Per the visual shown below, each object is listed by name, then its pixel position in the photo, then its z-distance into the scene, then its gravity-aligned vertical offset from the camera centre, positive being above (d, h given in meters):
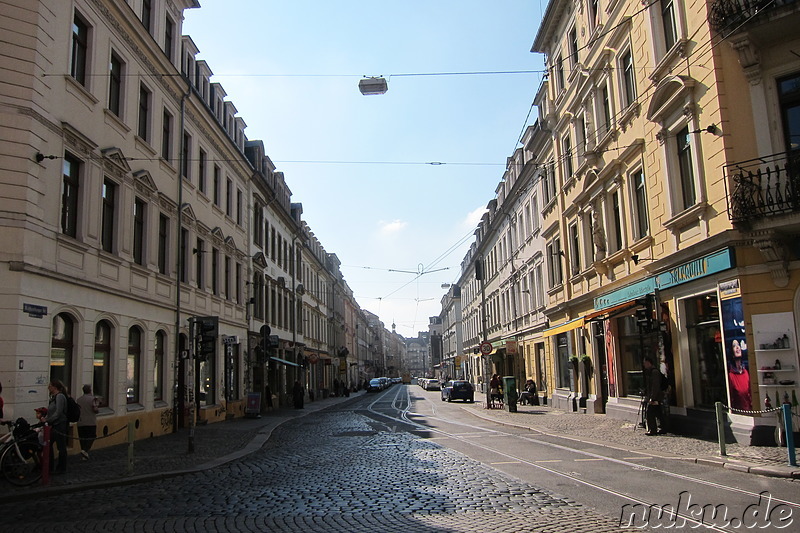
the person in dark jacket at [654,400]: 16.19 -1.18
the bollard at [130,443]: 11.57 -1.30
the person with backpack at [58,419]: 11.71 -0.83
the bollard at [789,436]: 10.24 -1.41
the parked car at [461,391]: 42.35 -2.00
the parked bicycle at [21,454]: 10.52 -1.32
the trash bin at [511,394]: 28.59 -1.58
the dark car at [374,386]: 69.87 -2.39
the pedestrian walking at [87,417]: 14.20 -0.98
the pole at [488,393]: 31.60 -1.66
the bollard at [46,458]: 10.55 -1.38
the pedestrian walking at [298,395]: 36.12 -1.61
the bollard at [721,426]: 11.95 -1.41
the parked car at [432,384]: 73.94 -2.60
